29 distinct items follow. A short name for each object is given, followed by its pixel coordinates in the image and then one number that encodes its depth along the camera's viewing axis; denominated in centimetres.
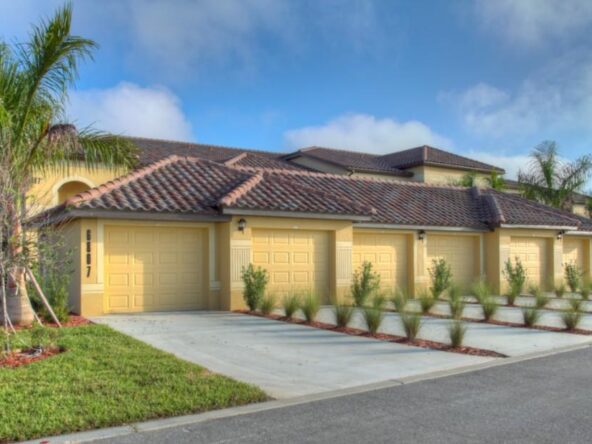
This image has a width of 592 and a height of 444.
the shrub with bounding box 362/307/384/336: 1190
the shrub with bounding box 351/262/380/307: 1675
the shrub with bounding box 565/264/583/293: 2173
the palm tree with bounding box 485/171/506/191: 3204
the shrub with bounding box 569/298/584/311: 1358
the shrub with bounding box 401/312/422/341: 1111
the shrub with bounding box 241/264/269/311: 1527
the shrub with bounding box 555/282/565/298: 2019
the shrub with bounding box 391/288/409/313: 1417
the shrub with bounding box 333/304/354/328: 1261
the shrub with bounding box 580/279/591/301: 1850
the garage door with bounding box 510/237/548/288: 2280
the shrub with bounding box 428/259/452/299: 1906
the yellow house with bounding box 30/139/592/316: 1479
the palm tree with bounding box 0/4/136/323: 1020
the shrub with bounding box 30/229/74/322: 1112
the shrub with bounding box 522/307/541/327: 1322
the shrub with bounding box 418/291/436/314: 1547
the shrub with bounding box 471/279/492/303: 1538
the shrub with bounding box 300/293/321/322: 1338
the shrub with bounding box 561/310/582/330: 1262
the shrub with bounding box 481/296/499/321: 1406
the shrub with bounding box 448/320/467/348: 1041
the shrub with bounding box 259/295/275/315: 1478
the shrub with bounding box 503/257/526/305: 1810
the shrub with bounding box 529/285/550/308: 1576
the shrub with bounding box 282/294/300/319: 1394
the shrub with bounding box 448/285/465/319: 1395
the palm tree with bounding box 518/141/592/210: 2992
